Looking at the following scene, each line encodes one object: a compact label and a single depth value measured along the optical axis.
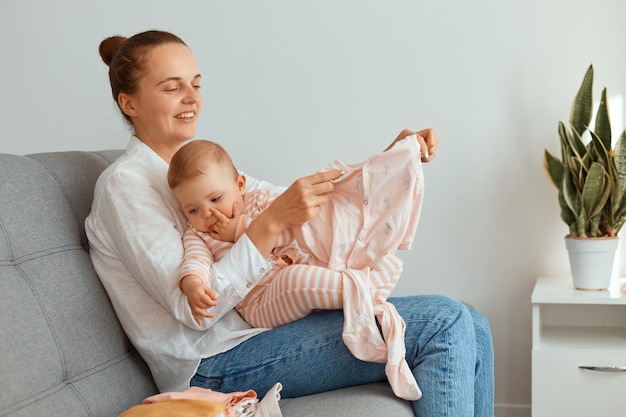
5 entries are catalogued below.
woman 1.73
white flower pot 2.57
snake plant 2.55
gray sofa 1.56
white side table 2.46
